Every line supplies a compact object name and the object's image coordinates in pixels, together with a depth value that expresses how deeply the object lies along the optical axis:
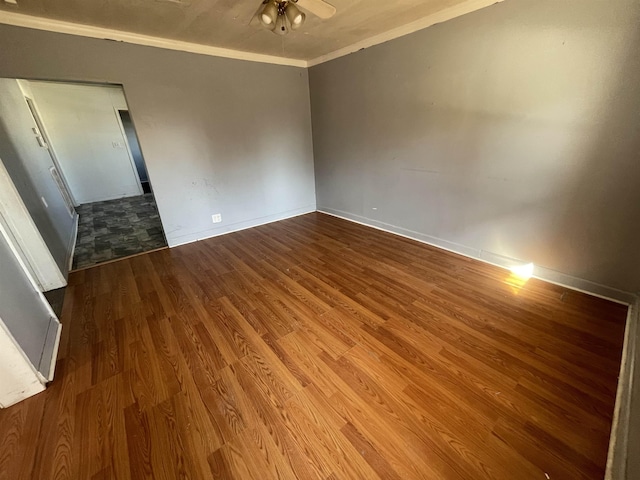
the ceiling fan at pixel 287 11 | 1.63
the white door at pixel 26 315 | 1.37
